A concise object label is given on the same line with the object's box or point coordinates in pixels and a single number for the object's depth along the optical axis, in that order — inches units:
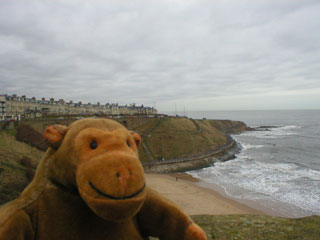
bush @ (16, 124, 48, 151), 1304.3
